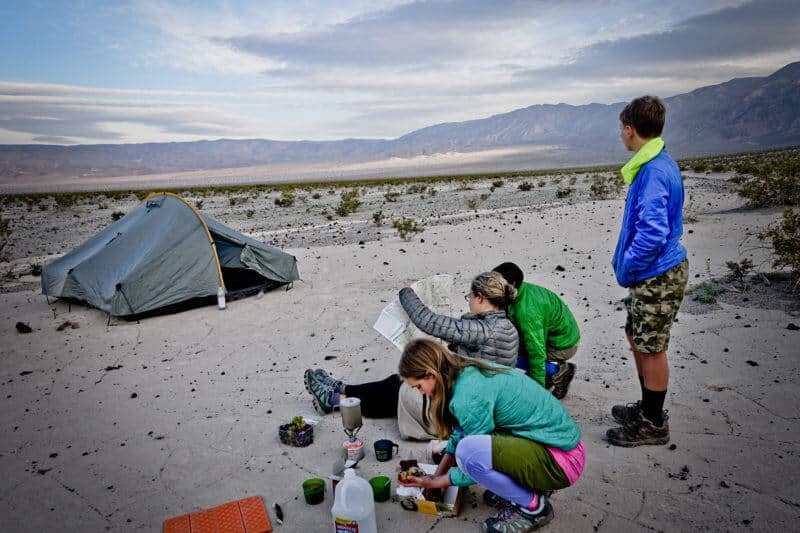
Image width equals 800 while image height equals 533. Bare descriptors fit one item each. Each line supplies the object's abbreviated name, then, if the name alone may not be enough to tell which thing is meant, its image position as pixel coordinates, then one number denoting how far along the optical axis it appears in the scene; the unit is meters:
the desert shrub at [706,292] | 6.94
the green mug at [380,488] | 3.39
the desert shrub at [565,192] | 21.67
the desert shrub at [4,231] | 14.87
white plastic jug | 2.88
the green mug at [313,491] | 3.38
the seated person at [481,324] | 3.54
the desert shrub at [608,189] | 20.06
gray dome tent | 7.66
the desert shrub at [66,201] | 30.30
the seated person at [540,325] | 3.96
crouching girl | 2.68
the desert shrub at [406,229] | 13.02
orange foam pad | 3.19
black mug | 3.88
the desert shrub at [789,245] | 6.86
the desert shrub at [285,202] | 25.14
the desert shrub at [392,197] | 25.28
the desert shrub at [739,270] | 7.38
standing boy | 3.38
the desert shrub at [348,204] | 19.31
